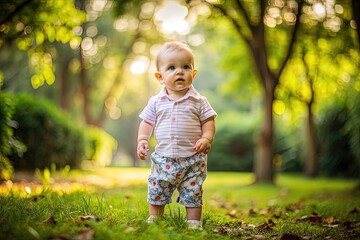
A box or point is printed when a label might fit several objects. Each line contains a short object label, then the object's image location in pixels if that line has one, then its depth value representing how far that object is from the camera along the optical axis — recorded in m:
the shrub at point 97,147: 16.52
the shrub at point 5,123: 5.32
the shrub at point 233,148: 21.34
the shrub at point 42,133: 9.86
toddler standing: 3.69
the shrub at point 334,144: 14.94
